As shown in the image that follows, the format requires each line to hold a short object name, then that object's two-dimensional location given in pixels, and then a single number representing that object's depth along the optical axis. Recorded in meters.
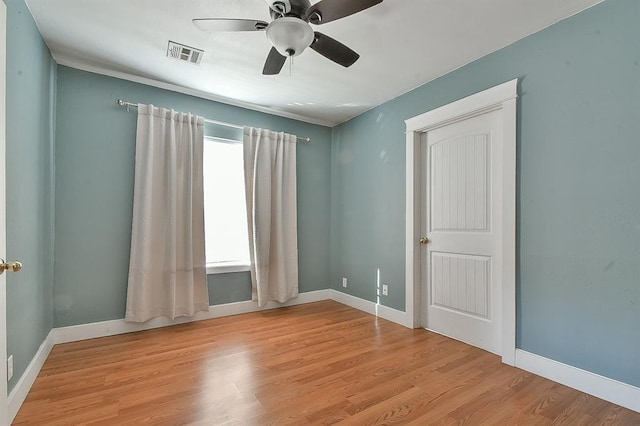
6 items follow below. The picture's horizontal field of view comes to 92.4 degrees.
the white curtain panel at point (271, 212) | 3.63
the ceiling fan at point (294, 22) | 1.61
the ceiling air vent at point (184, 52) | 2.46
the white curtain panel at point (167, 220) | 2.94
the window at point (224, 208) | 3.50
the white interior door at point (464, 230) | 2.54
